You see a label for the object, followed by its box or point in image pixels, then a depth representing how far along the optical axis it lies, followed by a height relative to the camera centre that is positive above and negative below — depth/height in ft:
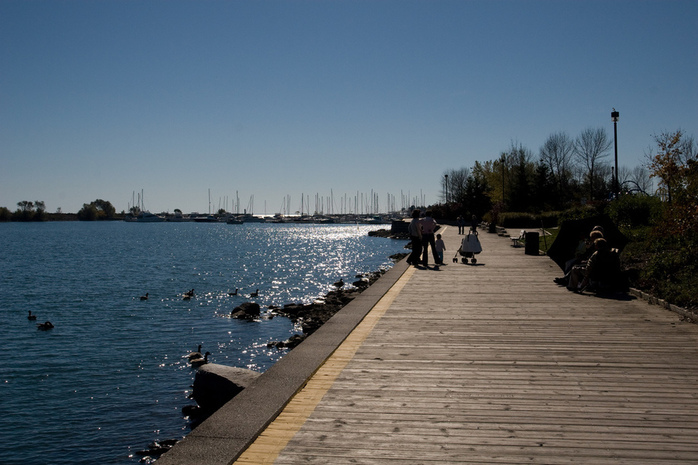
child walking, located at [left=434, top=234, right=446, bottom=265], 71.36 -3.84
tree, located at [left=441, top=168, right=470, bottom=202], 403.34 +25.63
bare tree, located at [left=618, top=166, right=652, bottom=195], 345.31 +21.58
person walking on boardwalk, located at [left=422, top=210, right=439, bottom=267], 69.77 -2.12
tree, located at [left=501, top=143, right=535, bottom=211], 218.59 +10.15
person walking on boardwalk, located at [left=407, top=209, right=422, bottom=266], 65.89 -2.53
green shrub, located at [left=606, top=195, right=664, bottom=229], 82.32 +0.71
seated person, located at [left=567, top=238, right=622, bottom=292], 44.47 -4.13
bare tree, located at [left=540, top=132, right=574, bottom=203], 274.16 +25.59
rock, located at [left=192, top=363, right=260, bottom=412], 34.42 -9.55
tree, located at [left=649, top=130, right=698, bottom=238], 44.65 +1.58
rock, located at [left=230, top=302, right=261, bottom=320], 79.56 -12.48
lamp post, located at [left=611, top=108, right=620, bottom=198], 91.91 +13.61
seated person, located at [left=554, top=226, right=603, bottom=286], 47.75 -3.46
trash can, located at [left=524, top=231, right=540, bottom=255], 82.64 -3.84
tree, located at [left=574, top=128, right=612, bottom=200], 254.68 +27.91
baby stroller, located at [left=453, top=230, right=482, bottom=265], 73.26 -3.82
